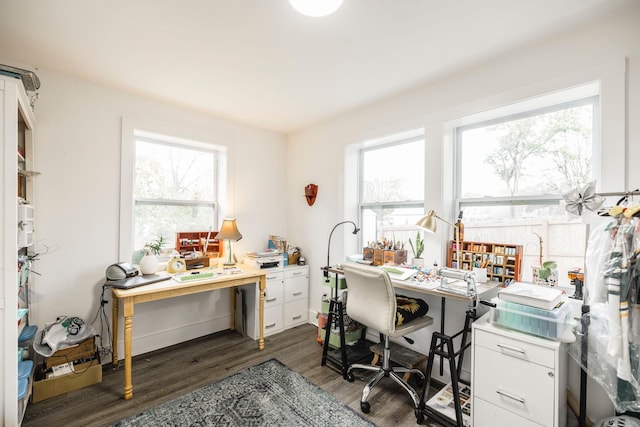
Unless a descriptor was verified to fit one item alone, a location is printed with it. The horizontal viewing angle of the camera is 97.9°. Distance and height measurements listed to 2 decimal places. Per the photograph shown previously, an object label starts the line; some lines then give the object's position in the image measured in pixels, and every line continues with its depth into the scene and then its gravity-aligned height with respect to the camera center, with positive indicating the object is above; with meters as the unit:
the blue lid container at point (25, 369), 1.81 -1.09
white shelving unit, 1.52 -0.25
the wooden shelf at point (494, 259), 2.09 -0.35
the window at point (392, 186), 2.81 +0.29
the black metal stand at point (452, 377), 1.71 -1.07
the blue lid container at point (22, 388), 1.67 -1.11
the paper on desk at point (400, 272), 2.25 -0.50
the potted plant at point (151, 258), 2.60 -0.46
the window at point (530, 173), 1.94 +0.32
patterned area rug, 1.85 -1.40
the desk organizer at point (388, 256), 2.69 -0.43
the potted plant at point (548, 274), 1.90 -0.41
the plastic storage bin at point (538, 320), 1.45 -0.58
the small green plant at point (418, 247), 2.62 -0.32
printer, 3.14 -0.56
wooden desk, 2.12 -0.70
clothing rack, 1.48 -0.75
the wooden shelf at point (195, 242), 3.04 -0.36
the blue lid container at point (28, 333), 1.98 -0.92
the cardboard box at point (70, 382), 2.04 -1.33
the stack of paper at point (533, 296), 1.49 -0.45
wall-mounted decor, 3.52 +0.23
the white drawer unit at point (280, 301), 3.13 -1.06
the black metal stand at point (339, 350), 2.36 -1.35
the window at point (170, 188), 2.91 +0.24
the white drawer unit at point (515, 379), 1.40 -0.89
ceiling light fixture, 1.45 +1.09
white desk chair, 1.92 -0.72
